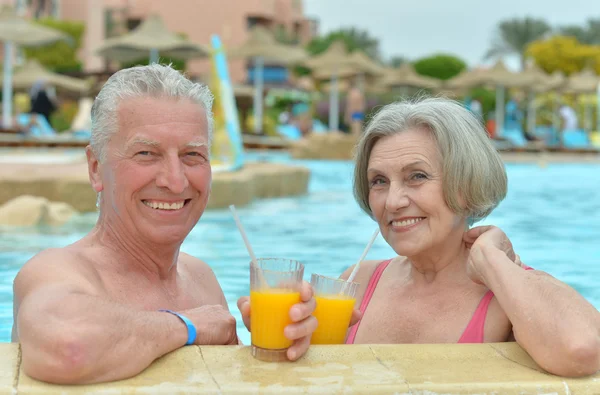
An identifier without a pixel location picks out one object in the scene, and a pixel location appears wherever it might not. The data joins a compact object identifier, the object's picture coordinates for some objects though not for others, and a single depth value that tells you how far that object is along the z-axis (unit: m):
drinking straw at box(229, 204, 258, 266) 1.95
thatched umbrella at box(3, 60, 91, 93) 24.97
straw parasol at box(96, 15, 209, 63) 18.67
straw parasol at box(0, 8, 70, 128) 17.83
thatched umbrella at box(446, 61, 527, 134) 24.16
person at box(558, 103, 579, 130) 26.90
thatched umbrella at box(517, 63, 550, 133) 24.42
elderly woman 2.33
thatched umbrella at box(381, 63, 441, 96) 26.95
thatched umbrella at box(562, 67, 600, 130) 26.17
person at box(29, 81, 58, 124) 19.55
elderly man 1.87
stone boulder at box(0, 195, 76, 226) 7.02
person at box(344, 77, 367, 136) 20.66
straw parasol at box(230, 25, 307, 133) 22.36
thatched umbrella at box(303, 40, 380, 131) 24.00
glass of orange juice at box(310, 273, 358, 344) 2.14
